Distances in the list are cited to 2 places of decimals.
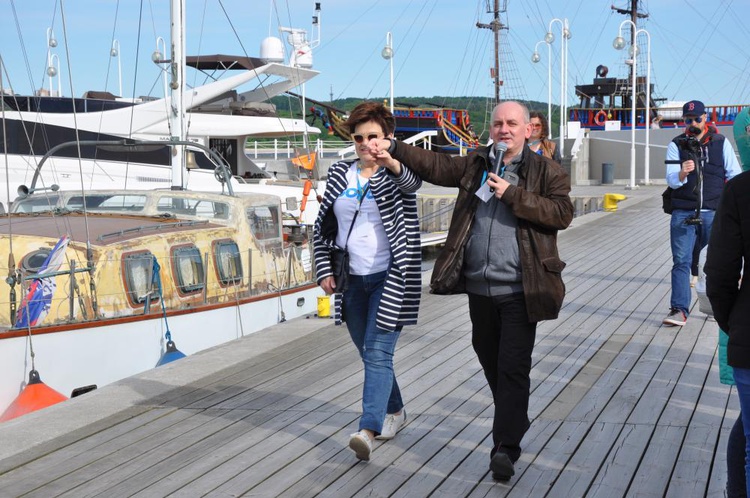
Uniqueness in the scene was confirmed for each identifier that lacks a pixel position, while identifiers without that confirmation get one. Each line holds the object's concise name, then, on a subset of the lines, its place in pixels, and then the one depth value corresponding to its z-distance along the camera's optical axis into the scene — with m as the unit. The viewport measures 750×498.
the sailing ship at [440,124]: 59.66
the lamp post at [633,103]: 33.25
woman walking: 5.09
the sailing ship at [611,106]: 58.38
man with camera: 8.46
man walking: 4.70
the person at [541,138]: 7.34
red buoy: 8.10
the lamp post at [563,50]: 39.19
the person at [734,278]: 3.34
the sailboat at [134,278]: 9.13
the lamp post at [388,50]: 34.44
